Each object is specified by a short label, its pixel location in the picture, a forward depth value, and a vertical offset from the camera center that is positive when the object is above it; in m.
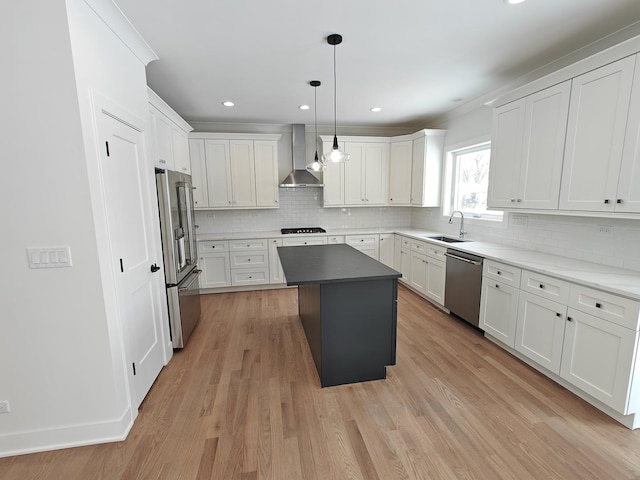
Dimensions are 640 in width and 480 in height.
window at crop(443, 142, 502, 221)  3.79 +0.27
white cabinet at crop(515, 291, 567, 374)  2.20 -1.07
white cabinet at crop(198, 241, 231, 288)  4.36 -0.93
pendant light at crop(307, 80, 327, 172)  2.96 +0.50
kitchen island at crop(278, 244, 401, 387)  2.21 -0.95
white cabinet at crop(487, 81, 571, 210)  2.38 +0.46
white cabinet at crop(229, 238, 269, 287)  4.48 -0.92
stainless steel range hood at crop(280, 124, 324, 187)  4.71 +0.70
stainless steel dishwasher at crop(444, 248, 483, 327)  3.05 -0.96
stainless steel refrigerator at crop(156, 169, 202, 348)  2.56 -0.48
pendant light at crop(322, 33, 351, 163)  2.17 +0.50
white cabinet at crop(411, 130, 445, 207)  4.42 +0.55
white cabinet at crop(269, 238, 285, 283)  4.57 -1.00
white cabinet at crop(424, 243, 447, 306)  3.62 -0.95
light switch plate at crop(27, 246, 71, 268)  1.58 -0.29
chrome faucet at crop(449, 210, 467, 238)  3.99 -0.36
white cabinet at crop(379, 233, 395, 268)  4.93 -0.81
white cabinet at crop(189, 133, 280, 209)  4.43 +0.51
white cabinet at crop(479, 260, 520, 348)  2.60 -0.97
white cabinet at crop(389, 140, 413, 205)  4.76 +0.50
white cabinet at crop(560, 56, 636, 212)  1.94 +0.46
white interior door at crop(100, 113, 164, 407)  1.81 -0.30
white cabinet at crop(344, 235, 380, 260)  4.83 -0.71
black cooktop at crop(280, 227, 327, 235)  4.88 -0.49
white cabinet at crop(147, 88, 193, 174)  2.64 +0.73
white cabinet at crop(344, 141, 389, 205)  4.91 +0.49
